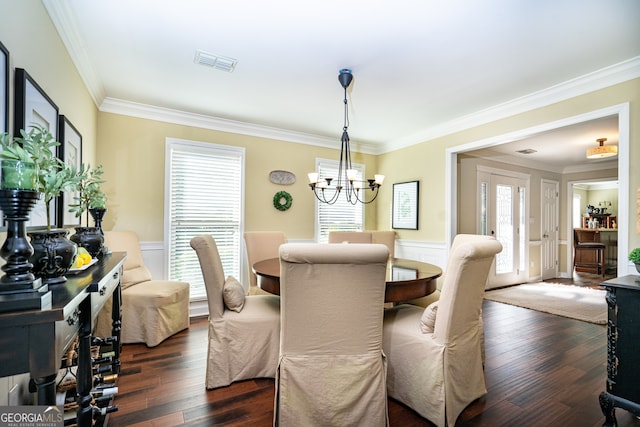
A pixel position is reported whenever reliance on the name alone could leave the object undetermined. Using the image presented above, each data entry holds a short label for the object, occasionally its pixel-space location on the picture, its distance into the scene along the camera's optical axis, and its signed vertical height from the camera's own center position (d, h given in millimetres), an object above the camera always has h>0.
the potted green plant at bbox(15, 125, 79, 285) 1157 -100
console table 838 -387
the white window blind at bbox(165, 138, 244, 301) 3814 +174
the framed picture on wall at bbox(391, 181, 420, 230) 4625 +202
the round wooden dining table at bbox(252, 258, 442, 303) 2062 -453
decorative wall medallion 4462 +603
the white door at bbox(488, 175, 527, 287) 5438 -129
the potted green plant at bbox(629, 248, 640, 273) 1856 -236
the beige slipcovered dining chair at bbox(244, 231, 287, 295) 3447 -355
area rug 3990 -1266
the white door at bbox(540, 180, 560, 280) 6343 -219
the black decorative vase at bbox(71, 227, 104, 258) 1991 -163
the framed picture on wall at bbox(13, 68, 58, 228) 1461 +579
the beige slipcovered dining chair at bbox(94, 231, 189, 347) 2844 -897
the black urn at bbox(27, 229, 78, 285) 1160 -162
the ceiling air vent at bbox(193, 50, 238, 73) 2494 +1345
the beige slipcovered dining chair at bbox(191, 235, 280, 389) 2166 -857
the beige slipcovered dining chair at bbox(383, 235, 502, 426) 1702 -801
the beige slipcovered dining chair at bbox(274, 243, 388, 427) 1575 -729
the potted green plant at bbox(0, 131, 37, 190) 975 +154
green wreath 4461 +250
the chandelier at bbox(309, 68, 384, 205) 2695 +427
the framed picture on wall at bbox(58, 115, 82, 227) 2156 +486
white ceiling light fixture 4199 +981
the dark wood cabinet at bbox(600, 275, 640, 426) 1714 -771
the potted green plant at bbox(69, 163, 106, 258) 2004 +49
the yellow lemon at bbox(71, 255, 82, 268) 1473 -240
